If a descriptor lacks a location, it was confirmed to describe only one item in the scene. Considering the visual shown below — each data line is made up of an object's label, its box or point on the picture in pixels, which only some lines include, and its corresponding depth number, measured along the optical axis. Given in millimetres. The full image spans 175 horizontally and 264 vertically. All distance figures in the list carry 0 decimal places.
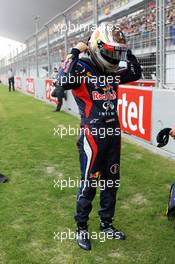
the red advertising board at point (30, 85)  19153
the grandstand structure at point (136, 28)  6039
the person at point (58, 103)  11998
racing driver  3072
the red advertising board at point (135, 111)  6344
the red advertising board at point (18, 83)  25894
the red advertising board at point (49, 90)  14191
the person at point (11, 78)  25922
